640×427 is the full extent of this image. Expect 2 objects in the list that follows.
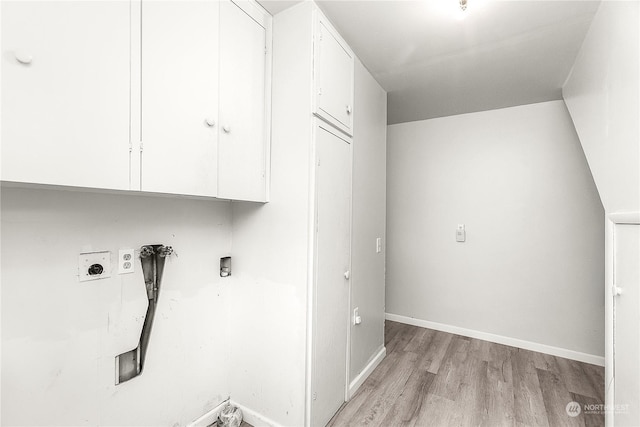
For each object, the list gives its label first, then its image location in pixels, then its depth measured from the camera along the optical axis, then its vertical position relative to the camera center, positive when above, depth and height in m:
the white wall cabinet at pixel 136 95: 0.89 +0.47
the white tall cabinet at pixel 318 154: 1.66 +0.37
